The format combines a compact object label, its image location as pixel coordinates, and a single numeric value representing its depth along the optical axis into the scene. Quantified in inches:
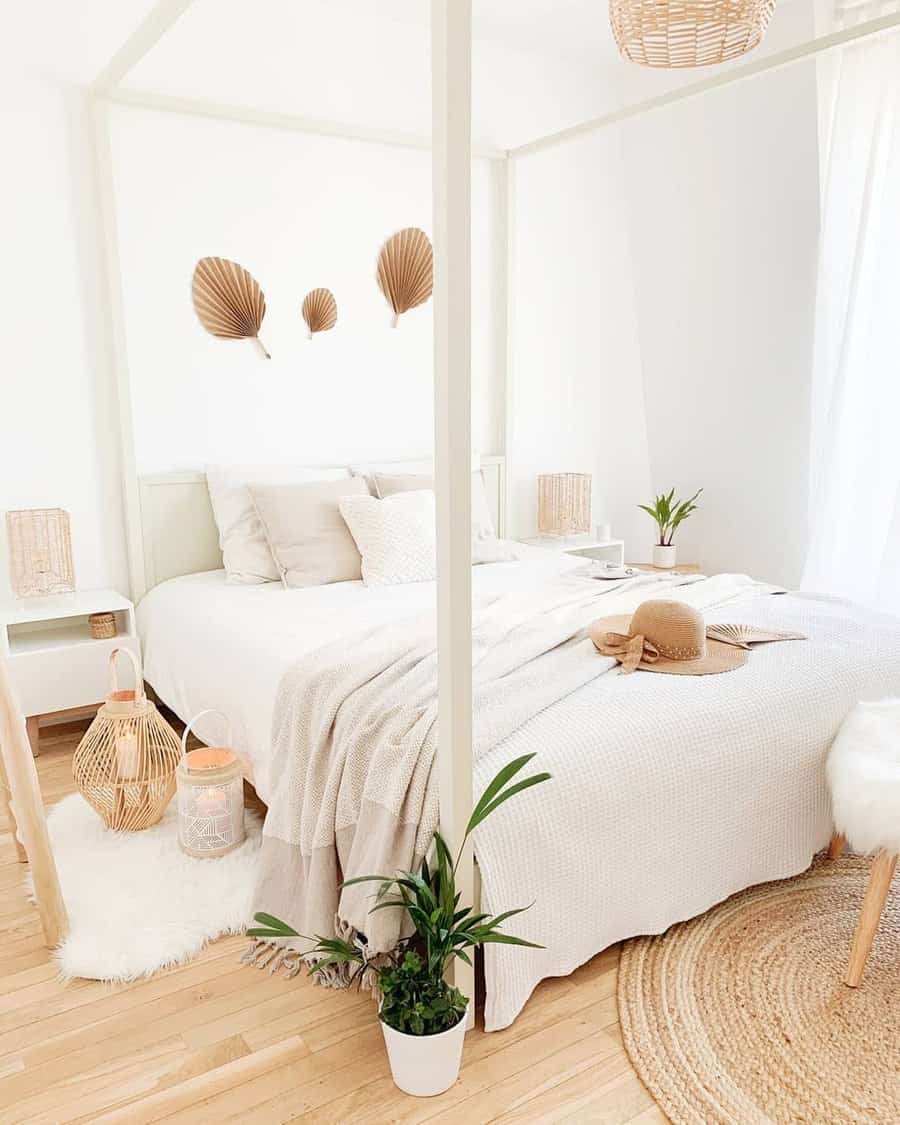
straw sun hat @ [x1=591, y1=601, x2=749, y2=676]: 97.2
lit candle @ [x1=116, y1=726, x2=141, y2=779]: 107.8
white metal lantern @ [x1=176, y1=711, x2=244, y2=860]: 101.2
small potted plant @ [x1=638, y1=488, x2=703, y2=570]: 180.2
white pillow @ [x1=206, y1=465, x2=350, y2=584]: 138.6
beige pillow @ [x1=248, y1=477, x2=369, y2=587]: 135.1
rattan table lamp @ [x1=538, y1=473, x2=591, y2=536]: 181.3
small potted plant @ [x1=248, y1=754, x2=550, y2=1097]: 69.6
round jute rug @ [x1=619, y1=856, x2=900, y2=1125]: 69.9
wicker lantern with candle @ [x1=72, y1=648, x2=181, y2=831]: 107.4
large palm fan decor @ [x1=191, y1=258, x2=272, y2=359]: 146.3
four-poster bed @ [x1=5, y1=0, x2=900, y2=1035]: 64.2
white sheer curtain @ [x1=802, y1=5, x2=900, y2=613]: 150.6
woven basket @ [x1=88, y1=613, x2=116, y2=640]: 133.6
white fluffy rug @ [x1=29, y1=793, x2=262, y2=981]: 86.7
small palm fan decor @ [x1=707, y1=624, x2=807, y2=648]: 103.8
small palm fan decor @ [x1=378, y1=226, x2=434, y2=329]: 162.6
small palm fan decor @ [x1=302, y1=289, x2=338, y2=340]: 155.7
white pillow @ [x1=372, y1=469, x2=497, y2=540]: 150.5
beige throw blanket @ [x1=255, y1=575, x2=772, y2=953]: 78.4
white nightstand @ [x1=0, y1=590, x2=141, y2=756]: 128.0
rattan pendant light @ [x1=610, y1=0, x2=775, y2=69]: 98.6
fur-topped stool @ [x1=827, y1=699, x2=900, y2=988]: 77.7
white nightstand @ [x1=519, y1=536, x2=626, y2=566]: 175.3
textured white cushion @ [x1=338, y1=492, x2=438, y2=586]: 135.6
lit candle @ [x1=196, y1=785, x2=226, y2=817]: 101.0
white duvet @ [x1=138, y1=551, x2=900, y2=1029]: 77.7
